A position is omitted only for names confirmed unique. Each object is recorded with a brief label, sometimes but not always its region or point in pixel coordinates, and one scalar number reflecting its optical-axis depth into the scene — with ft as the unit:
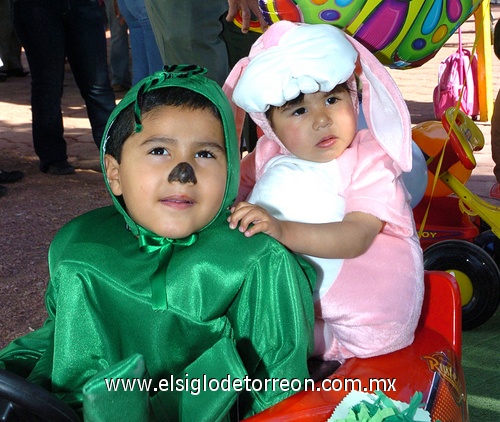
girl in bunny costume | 5.47
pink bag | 15.42
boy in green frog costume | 4.96
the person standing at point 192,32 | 9.61
